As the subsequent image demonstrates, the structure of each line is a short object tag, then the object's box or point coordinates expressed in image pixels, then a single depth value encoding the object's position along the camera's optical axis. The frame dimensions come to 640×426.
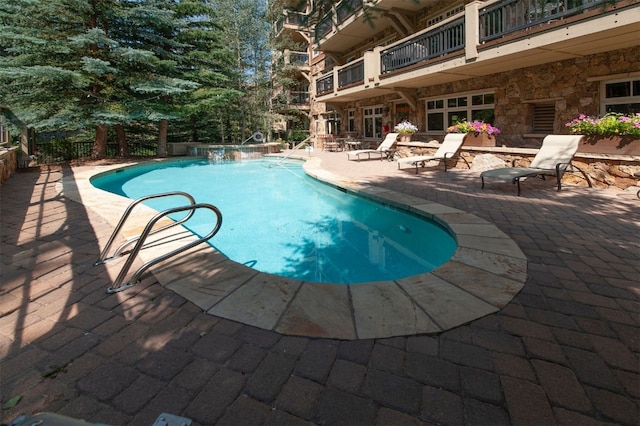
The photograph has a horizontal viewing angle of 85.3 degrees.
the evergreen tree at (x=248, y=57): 19.69
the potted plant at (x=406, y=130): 12.65
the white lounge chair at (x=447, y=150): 9.30
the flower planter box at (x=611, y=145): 6.09
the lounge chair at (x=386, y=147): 12.62
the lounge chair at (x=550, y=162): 6.36
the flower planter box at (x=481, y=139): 9.16
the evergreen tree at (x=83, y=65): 12.08
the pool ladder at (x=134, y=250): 2.73
